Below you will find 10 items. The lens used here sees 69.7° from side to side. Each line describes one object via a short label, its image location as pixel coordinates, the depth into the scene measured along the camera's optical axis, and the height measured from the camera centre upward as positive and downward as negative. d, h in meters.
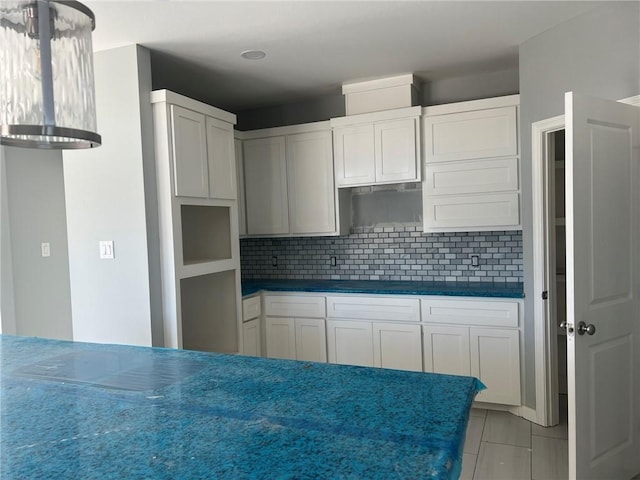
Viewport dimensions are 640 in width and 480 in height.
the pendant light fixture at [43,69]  1.26 +0.47
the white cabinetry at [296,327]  3.85 -0.87
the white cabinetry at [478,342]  3.27 -0.90
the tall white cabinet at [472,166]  3.42 +0.41
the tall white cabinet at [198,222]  2.99 +0.05
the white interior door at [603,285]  2.19 -0.36
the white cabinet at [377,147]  3.69 +0.62
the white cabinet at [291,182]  4.05 +0.39
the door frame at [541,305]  3.06 -0.60
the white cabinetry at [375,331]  3.54 -0.87
